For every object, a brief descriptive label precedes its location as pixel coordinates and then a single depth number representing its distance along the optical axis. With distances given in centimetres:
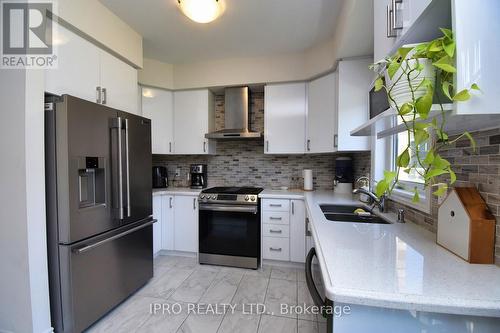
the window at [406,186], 119
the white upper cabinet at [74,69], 147
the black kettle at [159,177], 300
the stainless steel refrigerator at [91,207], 136
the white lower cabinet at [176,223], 267
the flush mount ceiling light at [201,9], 158
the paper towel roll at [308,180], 272
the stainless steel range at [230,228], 244
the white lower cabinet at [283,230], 240
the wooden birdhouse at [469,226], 75
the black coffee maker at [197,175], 298
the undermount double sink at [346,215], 157
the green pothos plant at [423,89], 57
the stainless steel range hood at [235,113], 276
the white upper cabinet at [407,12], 68
